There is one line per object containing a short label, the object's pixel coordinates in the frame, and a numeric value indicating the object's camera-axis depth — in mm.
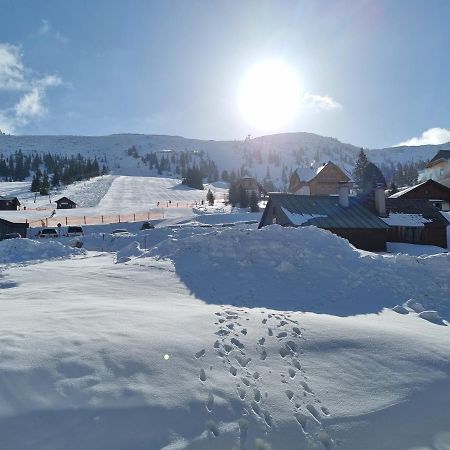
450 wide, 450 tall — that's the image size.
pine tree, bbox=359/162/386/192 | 69812
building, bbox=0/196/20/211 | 73500
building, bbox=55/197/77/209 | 77862
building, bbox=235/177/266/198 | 97612
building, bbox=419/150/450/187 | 71825
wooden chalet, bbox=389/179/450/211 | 50312
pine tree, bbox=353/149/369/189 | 75500
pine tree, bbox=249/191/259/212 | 64312
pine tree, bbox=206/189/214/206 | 81188
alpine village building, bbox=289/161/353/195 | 66500
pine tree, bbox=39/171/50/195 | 94519
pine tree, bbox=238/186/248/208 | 72750
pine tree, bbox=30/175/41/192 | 100400
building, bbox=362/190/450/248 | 34375
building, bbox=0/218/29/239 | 40094
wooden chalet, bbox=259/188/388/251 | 29531
